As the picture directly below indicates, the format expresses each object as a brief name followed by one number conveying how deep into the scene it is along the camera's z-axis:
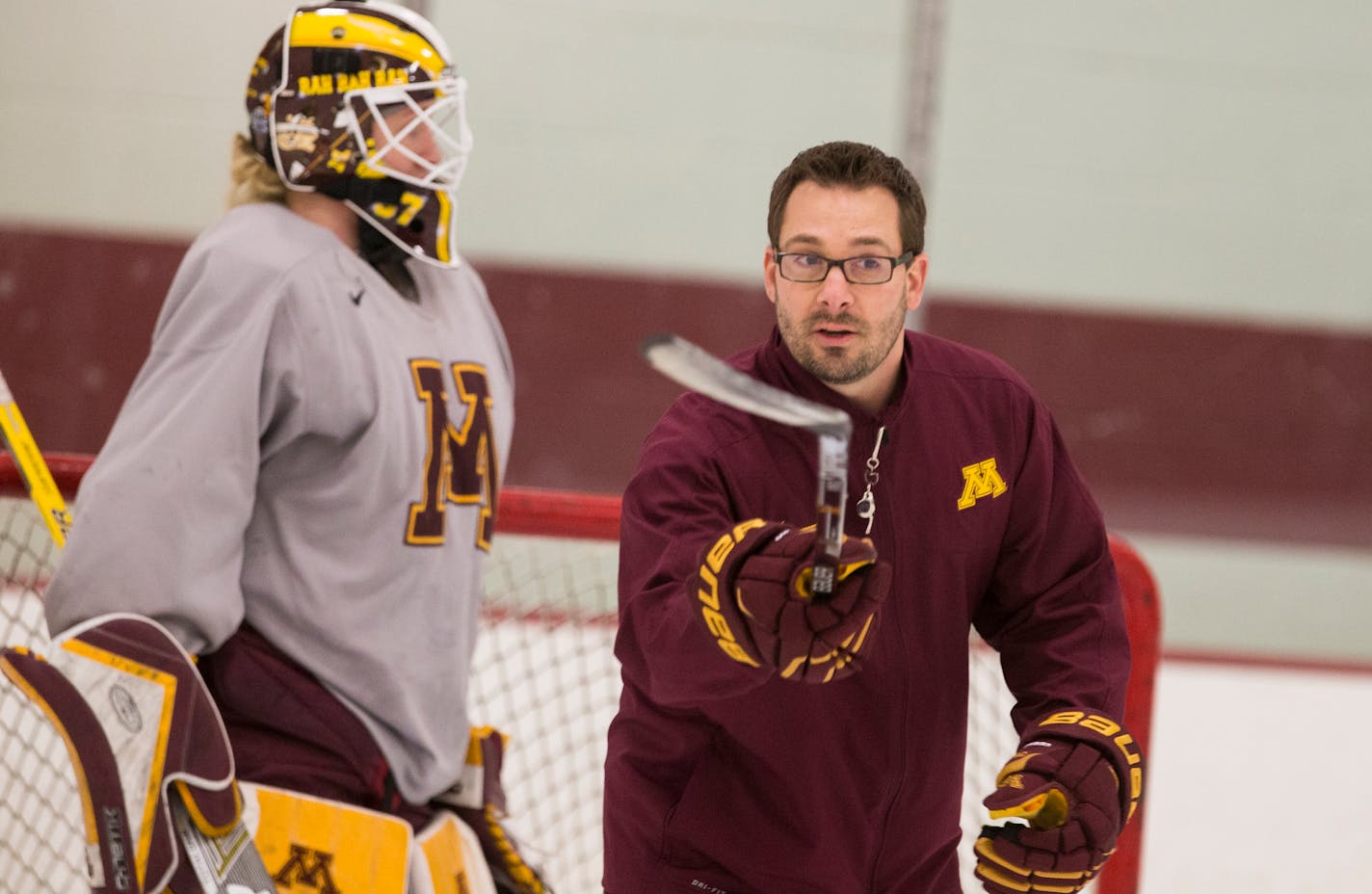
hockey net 8.03
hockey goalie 7.33
